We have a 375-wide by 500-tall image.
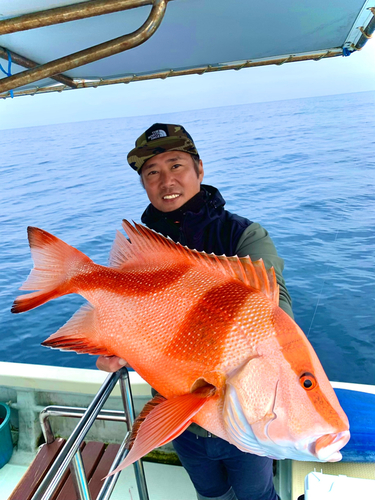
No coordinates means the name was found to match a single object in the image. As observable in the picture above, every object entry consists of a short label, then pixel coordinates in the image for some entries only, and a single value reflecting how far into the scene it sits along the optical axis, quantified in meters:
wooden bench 1.94
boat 1.09
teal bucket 2.43
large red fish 0.70
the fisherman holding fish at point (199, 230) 1.46
